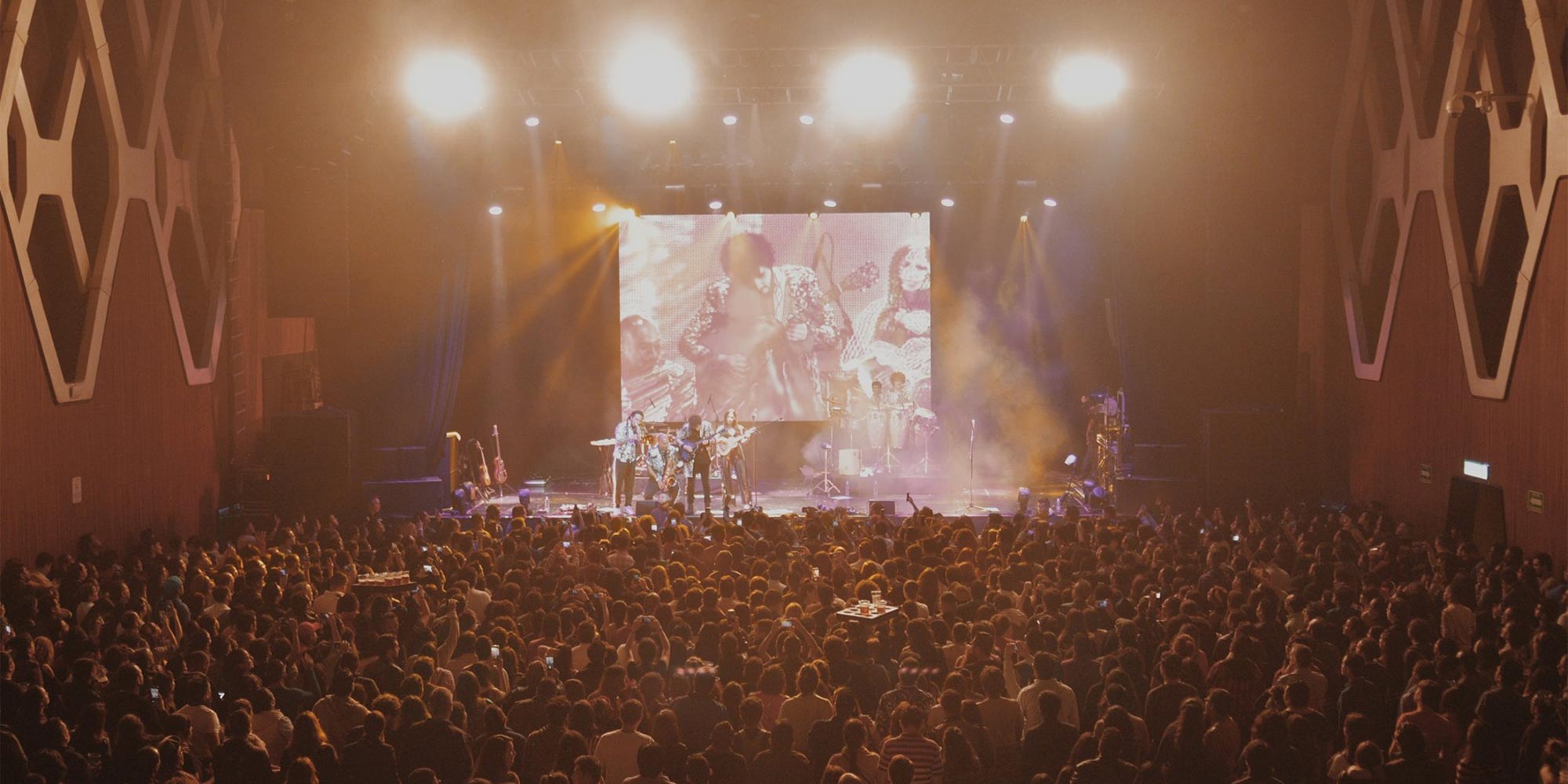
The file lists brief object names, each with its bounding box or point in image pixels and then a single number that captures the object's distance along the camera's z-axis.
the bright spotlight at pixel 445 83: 16.89
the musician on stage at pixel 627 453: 21.05
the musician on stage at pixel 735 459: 21.69
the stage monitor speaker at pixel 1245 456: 19.23
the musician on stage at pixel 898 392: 24.59
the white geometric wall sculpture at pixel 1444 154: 13.42
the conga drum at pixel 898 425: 24.44
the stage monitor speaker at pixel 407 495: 20.12
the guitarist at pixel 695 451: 20.81
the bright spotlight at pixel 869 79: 17.11
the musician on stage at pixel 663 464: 21.53
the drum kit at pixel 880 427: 24.39
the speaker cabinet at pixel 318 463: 18.81
